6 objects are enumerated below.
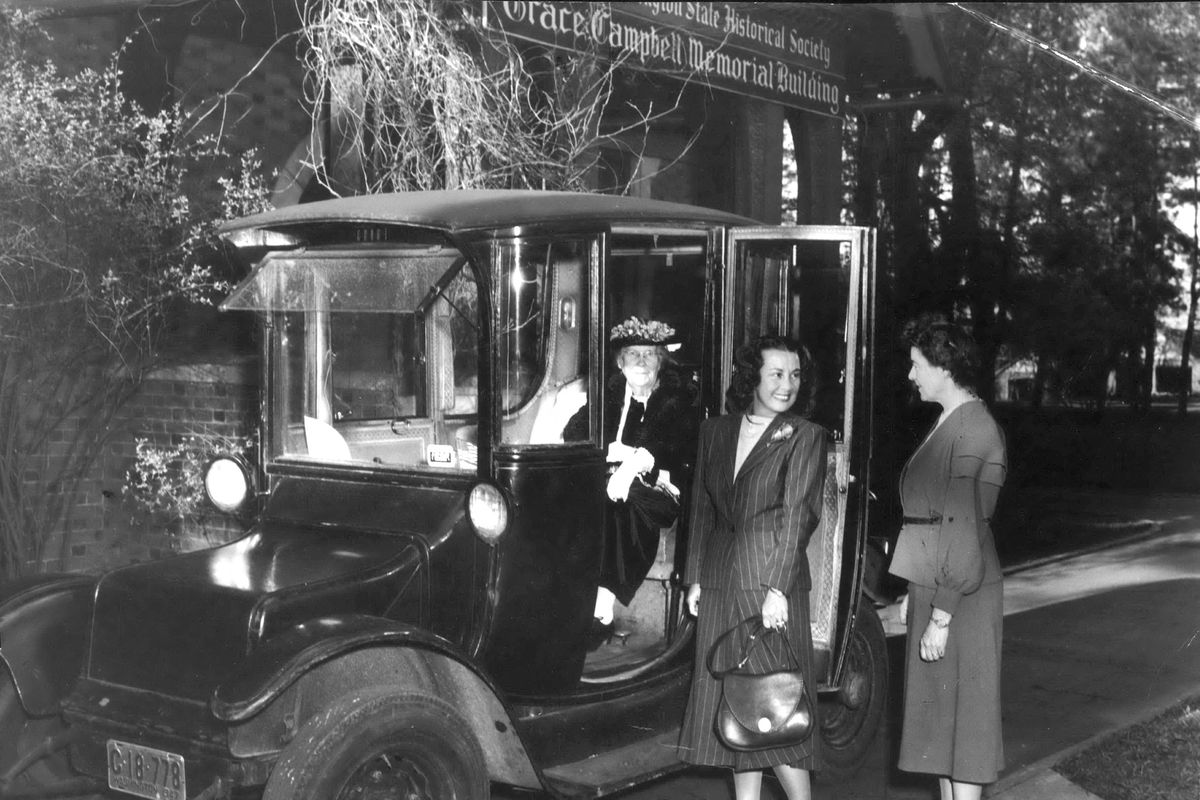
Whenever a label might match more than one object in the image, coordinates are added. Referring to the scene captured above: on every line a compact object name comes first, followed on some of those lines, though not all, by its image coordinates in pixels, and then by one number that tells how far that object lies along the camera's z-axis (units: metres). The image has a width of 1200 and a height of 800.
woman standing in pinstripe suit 4.35
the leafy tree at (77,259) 5.95
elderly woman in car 5.09
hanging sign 8.02
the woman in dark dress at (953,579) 4.18
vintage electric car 3.85
